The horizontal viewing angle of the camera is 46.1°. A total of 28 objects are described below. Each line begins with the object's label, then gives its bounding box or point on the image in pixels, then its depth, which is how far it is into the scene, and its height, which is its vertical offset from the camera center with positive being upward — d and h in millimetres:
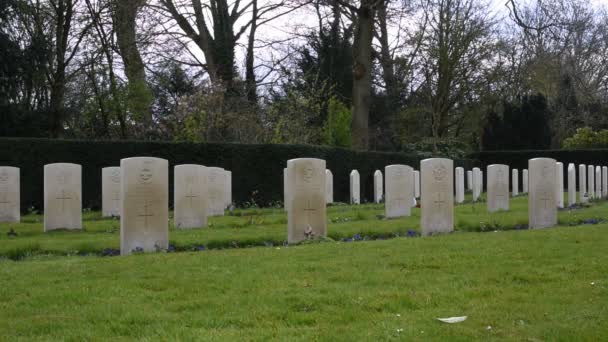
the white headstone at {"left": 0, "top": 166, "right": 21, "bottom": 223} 15031 -281
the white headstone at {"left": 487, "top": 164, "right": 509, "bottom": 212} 16984 -284
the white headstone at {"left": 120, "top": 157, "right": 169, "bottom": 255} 9773 -388
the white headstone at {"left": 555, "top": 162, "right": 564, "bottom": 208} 18641 -275
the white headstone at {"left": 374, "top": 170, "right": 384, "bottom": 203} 22703 -292
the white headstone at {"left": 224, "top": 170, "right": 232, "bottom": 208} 19147 -247
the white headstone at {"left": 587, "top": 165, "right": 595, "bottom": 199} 24297 -195
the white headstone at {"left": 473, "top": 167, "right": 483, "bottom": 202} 23628 -195
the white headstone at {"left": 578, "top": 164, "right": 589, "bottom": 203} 22075 -270
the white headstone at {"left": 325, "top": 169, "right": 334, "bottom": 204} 20781 -287
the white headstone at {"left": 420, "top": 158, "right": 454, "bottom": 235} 11758 -343
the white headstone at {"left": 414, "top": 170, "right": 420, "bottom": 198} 23312 -231
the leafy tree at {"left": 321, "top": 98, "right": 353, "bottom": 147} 32106 +2243
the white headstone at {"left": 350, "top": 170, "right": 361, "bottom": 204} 22016 -279
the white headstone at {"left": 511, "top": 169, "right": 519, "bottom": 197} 25719 -212
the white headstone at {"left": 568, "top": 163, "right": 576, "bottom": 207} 20281 -245
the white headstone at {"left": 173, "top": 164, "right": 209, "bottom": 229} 13391 -375
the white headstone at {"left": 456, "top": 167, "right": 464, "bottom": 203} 22359 -274
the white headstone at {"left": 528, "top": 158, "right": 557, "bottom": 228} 13055 -353
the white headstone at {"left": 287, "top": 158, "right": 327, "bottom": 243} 10859 -362
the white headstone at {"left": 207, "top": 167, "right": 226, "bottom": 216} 16875 -337
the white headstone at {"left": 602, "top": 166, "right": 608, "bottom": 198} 26922 -220
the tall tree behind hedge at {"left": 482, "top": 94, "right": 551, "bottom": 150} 38375 +2733
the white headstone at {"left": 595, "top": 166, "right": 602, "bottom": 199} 25453 -244
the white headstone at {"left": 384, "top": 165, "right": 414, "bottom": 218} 15805 -318
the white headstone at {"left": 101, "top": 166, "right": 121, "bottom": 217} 15984 -276
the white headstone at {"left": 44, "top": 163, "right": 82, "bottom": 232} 13266 -331
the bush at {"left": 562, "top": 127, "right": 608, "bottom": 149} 38406 +1955
